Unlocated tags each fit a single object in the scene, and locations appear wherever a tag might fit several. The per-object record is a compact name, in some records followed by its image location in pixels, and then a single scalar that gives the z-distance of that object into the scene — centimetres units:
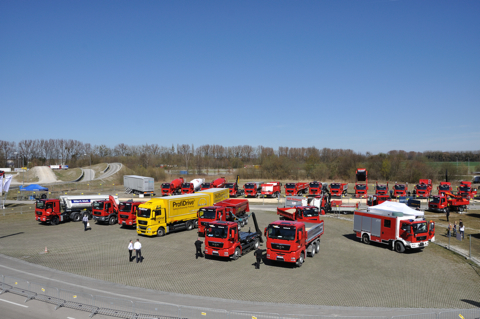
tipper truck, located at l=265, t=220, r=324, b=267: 1769
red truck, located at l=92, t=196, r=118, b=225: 3106
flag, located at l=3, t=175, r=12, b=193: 4328
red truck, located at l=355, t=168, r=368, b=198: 5081
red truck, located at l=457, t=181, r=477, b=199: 4698
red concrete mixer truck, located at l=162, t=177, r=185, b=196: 5316
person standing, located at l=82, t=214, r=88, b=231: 2821
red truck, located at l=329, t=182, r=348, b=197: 5085
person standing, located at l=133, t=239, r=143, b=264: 1872
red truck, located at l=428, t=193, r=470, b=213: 3919
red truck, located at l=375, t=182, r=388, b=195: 4813
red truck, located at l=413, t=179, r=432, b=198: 5088
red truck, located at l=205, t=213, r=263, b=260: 1894
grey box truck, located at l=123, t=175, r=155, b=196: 5691
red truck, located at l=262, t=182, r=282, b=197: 5347
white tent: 2512
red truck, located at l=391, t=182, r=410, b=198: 4934
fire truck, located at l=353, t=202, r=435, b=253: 2153
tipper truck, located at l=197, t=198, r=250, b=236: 2553
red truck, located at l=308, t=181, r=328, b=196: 5003
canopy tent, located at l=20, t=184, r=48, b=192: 4978
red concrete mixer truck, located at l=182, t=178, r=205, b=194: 5244
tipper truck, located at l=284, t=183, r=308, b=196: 5151
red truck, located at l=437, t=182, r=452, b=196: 4938
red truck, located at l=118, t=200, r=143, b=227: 2869
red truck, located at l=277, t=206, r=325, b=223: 2798
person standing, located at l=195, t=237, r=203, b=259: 1942
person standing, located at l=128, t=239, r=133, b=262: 1898
